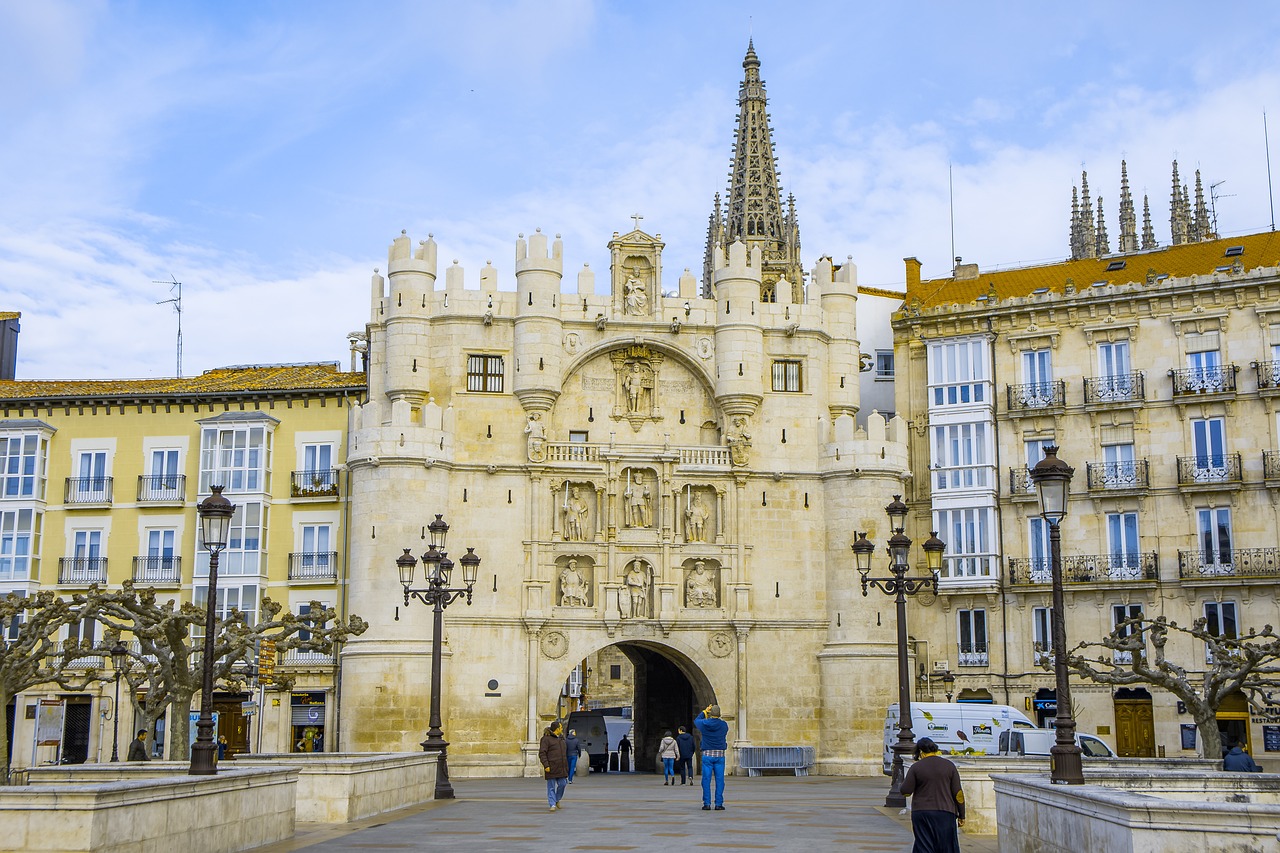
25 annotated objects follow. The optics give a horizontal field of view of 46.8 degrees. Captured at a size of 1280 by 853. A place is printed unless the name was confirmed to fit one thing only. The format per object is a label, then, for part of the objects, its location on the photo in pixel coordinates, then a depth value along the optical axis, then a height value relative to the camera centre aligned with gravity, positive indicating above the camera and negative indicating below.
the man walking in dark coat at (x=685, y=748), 41.16 -2.42
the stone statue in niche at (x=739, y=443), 51.56 +7.52
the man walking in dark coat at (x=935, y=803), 15.99 -1.54
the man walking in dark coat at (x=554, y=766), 27.48 -1.94
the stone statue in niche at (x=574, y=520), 50.72 +4.77
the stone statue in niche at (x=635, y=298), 52.88 +12.84
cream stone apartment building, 49.06 +6.83
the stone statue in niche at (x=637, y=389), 52.66 +9.57
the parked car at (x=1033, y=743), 39.91 -2.24
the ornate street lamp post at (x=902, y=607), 29.12 +1.08
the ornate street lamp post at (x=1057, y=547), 18.80 +1.53
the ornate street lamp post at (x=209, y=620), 20.09 +0.60
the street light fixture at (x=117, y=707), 39.22 -1.54
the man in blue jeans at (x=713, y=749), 25.50 -1.54
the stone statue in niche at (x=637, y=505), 51.09 +5.31
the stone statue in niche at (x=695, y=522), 51.19 +4.73
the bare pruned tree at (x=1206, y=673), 36.88 -0.33
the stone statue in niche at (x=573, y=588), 50.25 +2.42
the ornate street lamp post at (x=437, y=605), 32.16 +1.26
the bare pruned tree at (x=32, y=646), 33.25 +0.34
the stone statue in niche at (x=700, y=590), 50.88 +2.39
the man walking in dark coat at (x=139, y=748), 37.19 -2.20
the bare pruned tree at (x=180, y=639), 35.81 +0.54
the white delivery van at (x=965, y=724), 41.84 -1.78
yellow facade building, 52.09 +5.39
